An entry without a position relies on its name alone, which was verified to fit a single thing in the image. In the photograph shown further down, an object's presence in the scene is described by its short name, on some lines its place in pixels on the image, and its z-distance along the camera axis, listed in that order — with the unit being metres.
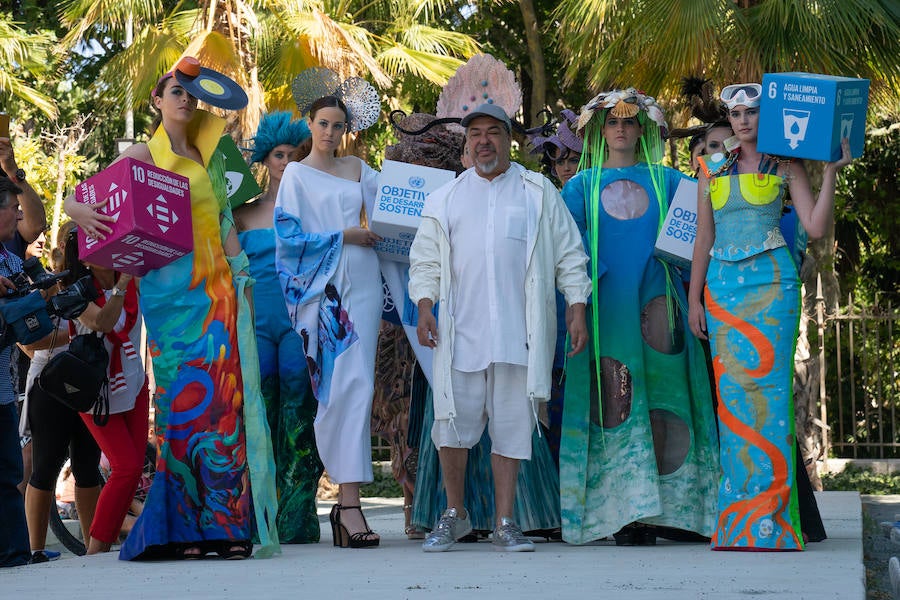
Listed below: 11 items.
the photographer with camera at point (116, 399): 9.95
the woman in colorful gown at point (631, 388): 9.68
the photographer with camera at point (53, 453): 10.41
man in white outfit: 9.28
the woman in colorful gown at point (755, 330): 9.03
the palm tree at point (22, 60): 27.76
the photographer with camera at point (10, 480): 8.82
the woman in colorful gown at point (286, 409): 10.43
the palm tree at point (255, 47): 22.05
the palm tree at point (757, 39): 17.54
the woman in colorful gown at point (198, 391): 8.94
